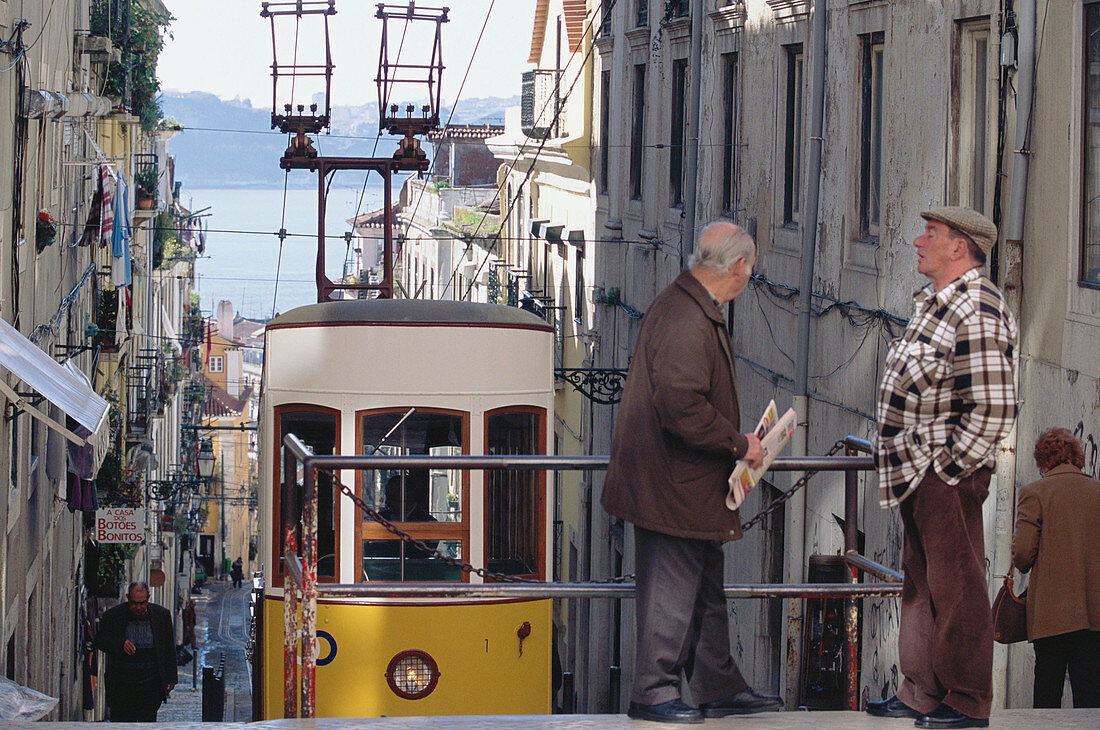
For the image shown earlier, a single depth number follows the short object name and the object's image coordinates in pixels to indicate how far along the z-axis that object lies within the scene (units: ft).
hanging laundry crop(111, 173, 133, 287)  74.95
